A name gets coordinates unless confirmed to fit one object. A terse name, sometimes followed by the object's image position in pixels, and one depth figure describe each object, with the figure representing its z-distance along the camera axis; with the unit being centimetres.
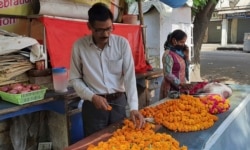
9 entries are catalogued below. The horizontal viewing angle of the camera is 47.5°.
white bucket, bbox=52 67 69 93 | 335
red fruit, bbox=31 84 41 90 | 297
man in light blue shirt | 240
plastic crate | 278
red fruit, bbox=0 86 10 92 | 298
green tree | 775
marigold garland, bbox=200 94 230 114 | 275
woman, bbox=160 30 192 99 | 363
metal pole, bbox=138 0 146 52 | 500
